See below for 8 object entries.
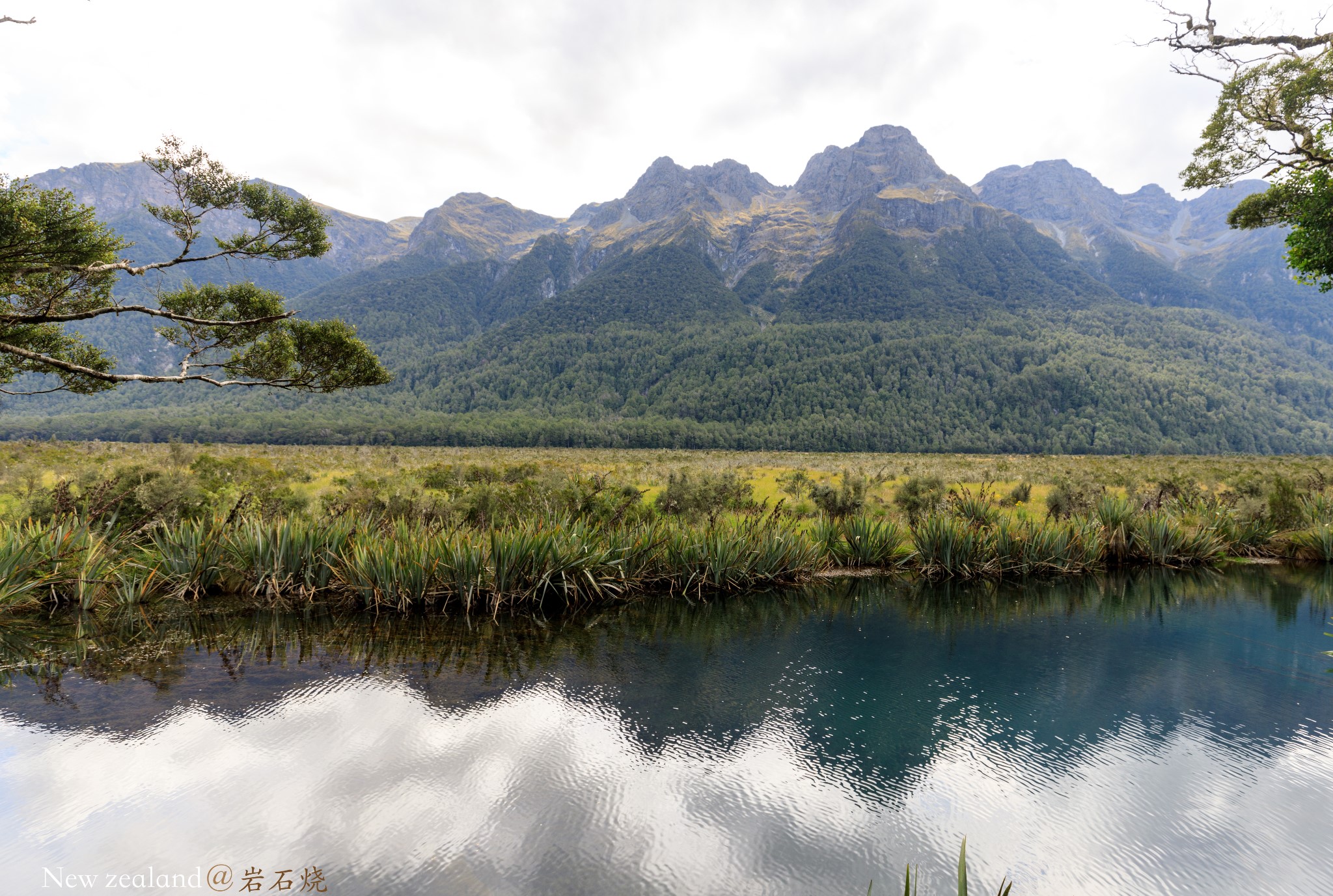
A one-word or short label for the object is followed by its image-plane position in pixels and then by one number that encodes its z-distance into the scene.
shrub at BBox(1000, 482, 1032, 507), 23.33
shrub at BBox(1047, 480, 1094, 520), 18.22
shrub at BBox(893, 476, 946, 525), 17.65
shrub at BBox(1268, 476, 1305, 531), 16.33
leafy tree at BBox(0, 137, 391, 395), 10.52
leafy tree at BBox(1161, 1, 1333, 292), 13.70
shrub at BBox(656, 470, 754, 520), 16.42
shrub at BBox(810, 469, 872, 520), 17.88
